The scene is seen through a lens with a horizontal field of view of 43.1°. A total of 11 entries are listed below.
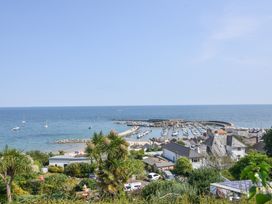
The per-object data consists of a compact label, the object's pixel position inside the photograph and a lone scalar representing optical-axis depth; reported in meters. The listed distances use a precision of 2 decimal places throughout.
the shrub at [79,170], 29.88
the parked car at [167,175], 28.01
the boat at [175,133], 77.59
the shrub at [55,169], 31.78
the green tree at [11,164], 14.52
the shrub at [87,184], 20.89
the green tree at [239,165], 22.50
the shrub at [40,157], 37.31
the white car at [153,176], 27.22
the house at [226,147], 40.88
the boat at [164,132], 82.84
